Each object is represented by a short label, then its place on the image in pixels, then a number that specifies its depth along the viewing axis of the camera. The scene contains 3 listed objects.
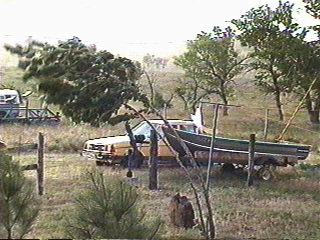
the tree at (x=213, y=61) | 28.55
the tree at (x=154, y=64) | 27.12
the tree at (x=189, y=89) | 27.85
